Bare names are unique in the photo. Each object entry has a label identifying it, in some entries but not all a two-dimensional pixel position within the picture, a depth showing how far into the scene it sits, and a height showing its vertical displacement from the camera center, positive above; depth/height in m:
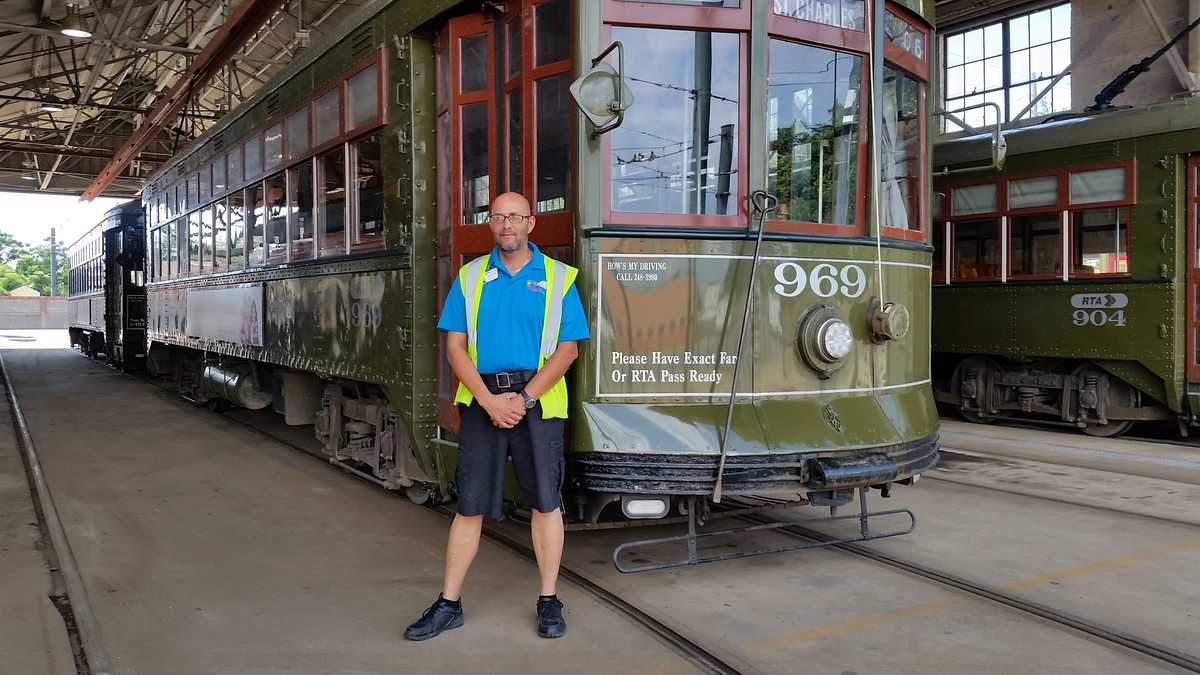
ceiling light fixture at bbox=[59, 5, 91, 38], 14.51 +4.64
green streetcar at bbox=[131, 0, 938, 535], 4.12 +0.43
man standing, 3.65 -0.28
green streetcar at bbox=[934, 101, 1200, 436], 8.60 +0.38
